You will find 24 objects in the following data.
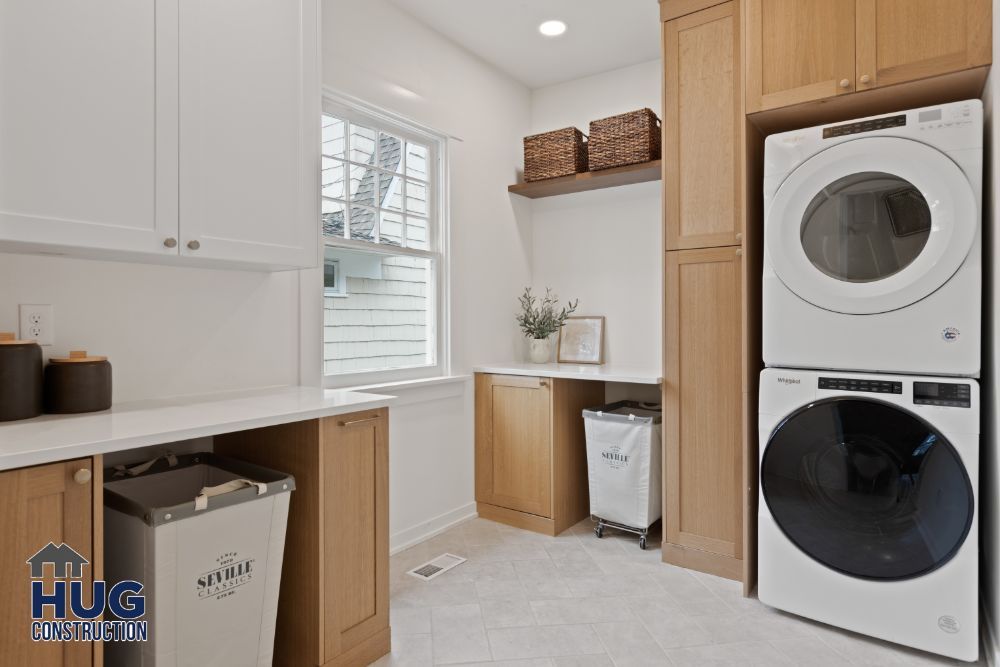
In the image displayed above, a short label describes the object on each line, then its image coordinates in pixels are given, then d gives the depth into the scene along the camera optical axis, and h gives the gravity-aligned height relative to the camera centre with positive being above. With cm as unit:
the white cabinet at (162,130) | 137 +57
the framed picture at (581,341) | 358 -3
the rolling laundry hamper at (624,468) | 280 -66
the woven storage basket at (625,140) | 311 +108
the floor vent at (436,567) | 255 -105
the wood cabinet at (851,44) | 184 +100
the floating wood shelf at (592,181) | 314 +91
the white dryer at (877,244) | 183 +31
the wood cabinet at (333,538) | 174 -64
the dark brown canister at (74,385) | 155 -13
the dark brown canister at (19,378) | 144 -11
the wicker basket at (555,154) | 338 +109
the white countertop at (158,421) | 119 -22
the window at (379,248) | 264 +43
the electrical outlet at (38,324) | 160 +3
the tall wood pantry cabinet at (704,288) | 244 +21
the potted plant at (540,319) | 358 +11
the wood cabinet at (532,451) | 303 -63
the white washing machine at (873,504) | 182 -57
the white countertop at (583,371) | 276 -19
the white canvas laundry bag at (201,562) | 139 -58
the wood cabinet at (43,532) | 112 -40
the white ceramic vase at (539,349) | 357 -8
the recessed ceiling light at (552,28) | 301 +163
